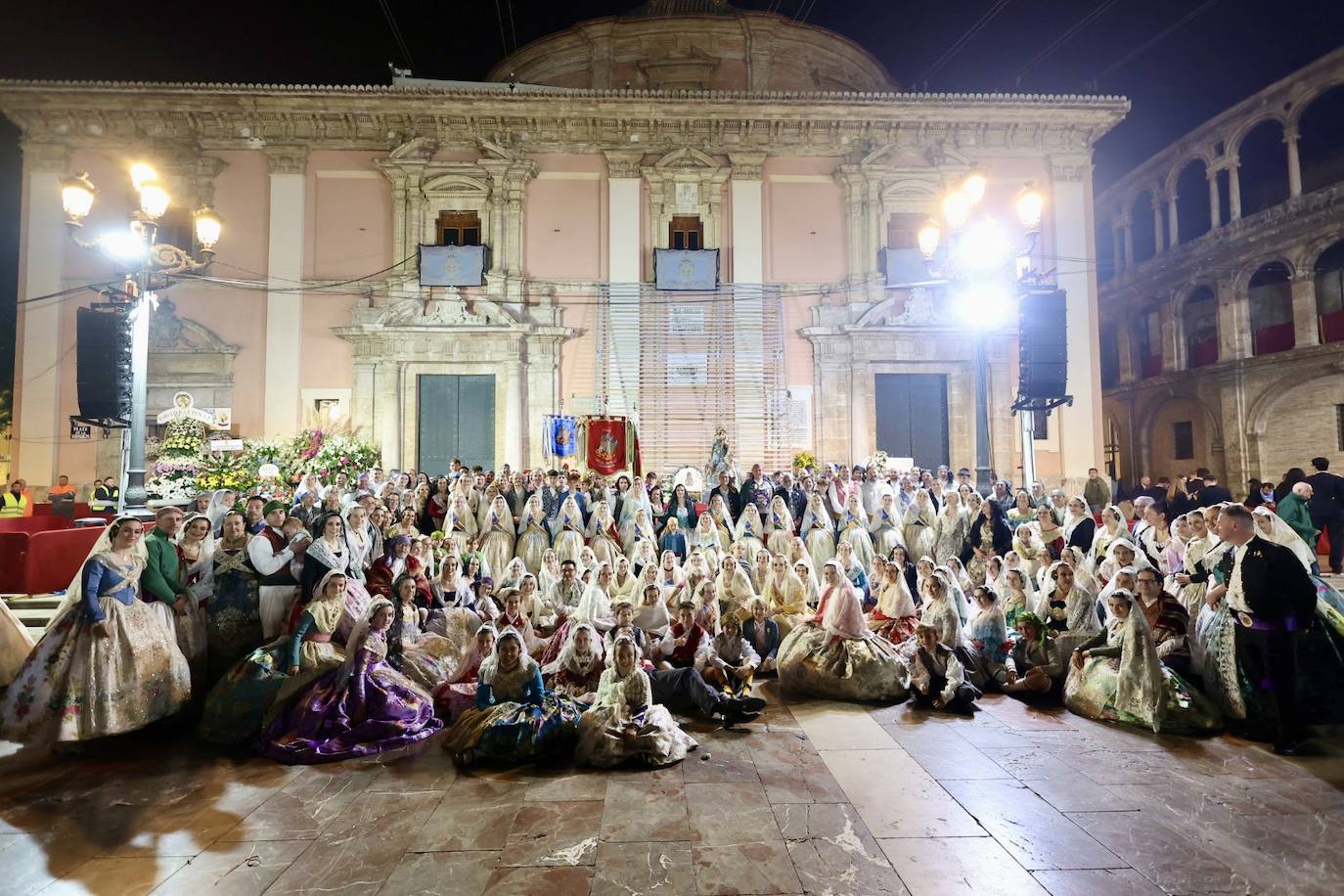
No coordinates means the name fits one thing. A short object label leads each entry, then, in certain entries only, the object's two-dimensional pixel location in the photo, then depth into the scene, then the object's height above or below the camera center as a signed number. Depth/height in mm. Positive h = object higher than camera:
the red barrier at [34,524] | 9281 -624
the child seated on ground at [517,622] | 5934 -1340
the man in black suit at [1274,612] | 4273 -964
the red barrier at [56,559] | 8055 -976
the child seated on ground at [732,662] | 5469 -1681
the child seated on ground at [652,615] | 6195 -1350
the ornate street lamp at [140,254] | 7738 +2915
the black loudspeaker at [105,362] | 8461 +1607
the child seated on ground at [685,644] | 5785 -1542
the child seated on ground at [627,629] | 5242 -1328
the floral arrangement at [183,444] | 10859 +631
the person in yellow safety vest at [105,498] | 10688 -293
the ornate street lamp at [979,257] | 8492 +3147
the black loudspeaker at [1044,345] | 10180 +2046
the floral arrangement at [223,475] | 10008 +84
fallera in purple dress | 4328 -1700
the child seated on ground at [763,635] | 6379 -1617
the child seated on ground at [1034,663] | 5445 -1684
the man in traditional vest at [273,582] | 5312 -864
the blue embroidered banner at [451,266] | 14219 +4731
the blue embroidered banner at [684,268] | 14562 +4755
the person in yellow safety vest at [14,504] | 10976 -372
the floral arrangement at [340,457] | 12148 +464
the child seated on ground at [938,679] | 5168 -1716
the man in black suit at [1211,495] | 8672 -324
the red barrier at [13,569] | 8008 -1089
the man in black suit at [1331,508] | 8953 -529
